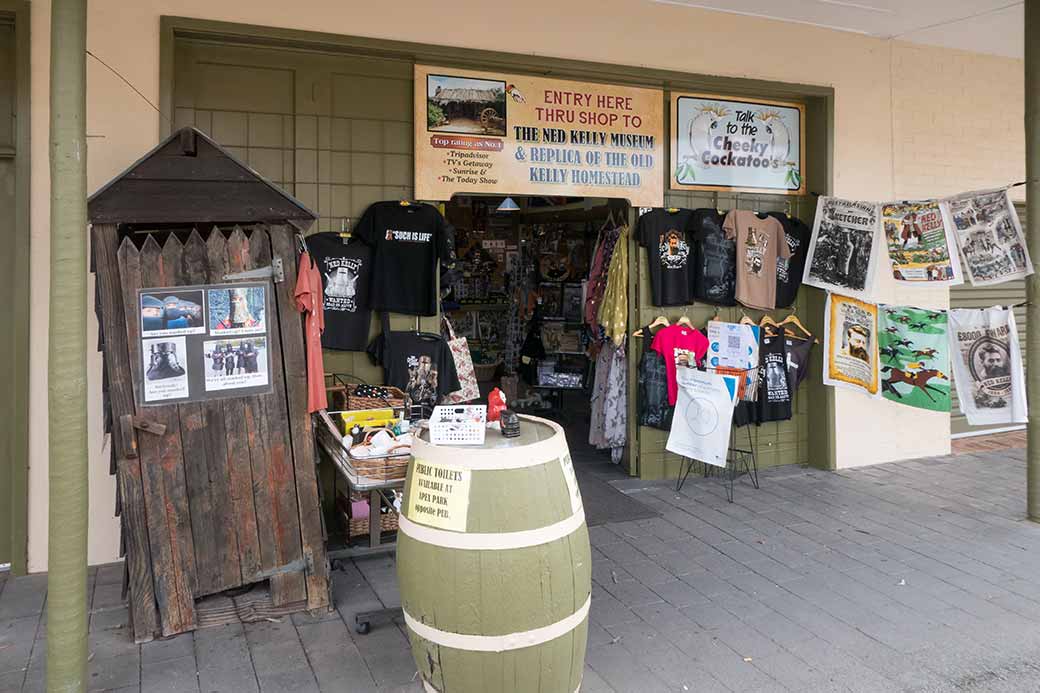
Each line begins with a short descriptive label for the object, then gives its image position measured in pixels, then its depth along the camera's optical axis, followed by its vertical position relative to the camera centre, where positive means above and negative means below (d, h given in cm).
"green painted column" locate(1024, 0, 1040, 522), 535 +84
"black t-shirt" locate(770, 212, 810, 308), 690 +82
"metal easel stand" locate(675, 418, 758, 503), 659 -95
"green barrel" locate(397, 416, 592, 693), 269 -74
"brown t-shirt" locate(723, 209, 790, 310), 663 +88
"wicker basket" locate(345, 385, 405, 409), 487 -29
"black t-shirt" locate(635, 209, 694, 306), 642 +85
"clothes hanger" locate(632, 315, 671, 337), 649 +27
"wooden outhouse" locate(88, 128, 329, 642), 379 -18
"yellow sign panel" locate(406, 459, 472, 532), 272 -50
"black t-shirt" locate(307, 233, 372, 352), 534 +46
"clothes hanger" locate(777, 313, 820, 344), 694 +28
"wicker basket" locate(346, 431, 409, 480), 385 -54
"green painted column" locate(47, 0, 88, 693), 290 +3
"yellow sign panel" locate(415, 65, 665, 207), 561 +165
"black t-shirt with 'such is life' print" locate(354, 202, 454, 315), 539 +73
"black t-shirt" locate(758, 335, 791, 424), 681 -23
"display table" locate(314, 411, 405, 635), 384 -64
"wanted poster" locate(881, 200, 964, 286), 607 +89
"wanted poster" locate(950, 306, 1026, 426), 584 -8
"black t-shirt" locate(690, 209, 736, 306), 656 +81
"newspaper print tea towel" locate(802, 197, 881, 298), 660 +92
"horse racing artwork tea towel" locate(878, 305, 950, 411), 625 +0
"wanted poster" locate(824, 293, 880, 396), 663 +9
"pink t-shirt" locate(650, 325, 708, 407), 642 +7
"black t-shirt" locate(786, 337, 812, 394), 691 -3
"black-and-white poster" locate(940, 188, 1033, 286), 562 +88
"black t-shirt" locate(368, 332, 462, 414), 546 -6
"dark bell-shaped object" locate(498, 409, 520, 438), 296 -26
